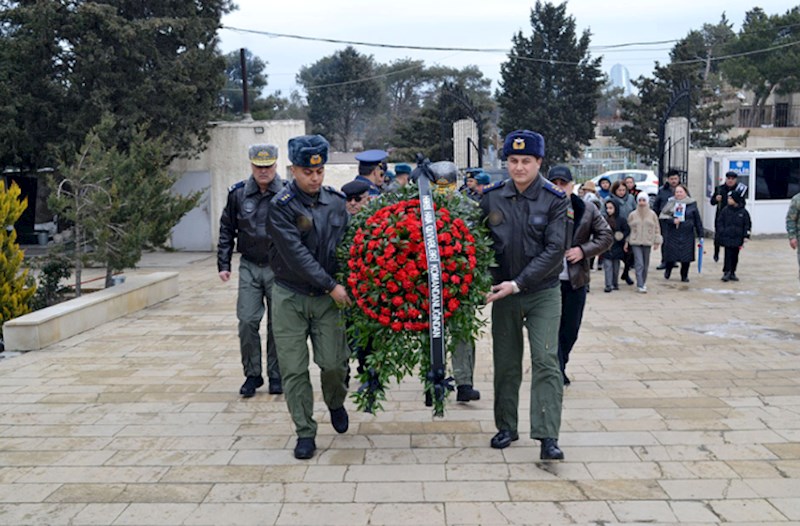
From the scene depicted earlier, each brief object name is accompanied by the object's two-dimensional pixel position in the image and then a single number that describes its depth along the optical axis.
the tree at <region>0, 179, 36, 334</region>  9.68
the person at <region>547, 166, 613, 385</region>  6.68
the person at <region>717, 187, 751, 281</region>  13.53
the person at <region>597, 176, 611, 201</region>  14.66
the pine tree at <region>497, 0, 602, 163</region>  39.69
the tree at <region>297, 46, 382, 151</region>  57.00
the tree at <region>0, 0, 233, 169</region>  17.19
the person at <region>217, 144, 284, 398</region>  7.05
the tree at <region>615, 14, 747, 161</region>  37.41
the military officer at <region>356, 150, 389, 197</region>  7.98
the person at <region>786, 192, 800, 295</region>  10.21
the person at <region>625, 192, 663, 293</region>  12.95
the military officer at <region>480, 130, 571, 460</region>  5.41
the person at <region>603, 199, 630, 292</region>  13.12
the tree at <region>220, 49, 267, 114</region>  44.09
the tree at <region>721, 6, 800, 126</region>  41.06
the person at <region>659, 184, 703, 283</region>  13.47
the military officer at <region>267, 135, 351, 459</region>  5.56
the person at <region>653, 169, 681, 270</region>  14.23
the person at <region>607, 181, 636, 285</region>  13.51
